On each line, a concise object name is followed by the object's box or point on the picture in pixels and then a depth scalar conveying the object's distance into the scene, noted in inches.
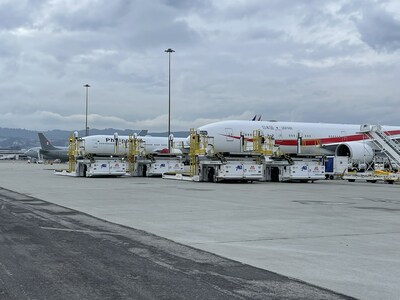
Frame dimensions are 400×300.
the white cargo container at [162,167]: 1611.7
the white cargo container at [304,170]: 1325.0
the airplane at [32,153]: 5378.0
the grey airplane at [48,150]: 3435.5
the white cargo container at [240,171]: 1255.5
